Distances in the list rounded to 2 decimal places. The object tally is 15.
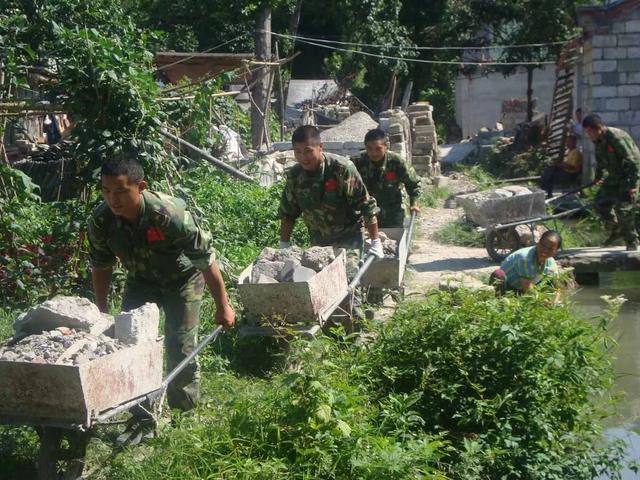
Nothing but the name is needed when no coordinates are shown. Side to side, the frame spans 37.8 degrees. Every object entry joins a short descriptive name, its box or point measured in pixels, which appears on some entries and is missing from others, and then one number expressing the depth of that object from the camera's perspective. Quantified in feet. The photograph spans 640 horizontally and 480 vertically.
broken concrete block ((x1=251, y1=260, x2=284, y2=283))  20.38
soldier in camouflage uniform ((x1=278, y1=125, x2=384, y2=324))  22.90
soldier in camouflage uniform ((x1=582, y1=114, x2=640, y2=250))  35.60
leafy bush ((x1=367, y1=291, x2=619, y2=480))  16.51
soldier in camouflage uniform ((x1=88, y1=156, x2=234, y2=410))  15.21
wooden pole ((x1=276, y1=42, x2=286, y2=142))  61.73
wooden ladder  61.52
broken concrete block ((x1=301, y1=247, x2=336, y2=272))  20.79
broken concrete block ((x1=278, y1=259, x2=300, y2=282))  19.81
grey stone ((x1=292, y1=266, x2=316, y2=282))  19.54
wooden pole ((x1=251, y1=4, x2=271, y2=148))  57.06
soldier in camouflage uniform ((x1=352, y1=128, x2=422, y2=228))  29.19
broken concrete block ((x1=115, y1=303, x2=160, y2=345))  14.21
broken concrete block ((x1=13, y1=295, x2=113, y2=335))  14.29
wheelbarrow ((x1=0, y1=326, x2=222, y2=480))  12.46
